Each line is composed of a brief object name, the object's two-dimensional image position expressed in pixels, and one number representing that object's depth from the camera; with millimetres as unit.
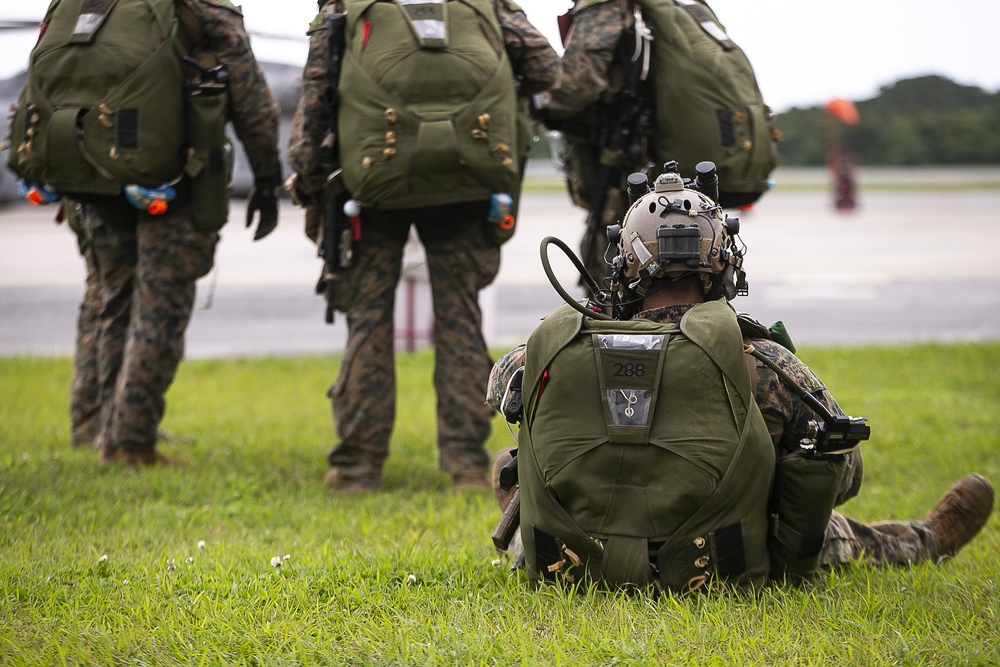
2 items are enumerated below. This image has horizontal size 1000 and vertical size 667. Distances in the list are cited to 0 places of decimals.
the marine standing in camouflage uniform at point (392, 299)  11430
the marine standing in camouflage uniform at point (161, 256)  11867
